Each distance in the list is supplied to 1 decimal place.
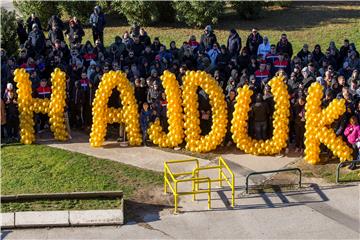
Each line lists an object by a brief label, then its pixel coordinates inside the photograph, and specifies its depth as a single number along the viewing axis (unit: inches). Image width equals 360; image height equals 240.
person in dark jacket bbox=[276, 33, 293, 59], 920.3
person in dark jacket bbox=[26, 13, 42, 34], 983.6
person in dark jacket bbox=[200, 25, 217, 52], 912.3
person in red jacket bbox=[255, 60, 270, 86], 803.9
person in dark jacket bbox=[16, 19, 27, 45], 973.3
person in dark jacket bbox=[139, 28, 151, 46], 924.0
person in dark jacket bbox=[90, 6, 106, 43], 1055.6
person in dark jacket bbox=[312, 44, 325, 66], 871.9
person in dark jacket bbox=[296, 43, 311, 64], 874.4
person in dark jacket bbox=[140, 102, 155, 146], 755.4
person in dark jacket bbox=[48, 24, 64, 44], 959.1
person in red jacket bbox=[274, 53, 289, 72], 853.2
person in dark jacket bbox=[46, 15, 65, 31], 987.5
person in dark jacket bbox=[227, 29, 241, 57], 927.7
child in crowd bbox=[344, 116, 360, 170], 701.6
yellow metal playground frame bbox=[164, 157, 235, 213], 624.7
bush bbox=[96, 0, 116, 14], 1304.1
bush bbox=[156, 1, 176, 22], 1279.5
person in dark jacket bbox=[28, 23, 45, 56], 904.2
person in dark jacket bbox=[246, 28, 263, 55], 925.2
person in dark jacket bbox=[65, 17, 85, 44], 973.4
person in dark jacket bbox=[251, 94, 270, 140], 735.7
